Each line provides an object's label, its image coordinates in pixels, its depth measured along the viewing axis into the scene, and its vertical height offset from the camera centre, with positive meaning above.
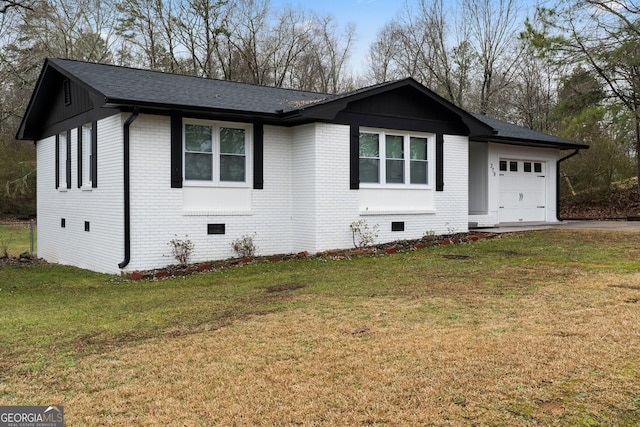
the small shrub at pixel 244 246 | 13.17 -0.81
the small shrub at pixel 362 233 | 13.78 -0.55
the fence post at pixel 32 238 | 17.08 -0.79
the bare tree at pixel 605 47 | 20.72 +5.90
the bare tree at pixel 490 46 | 35.06 +9.63
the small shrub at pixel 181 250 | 12.30 -0.82
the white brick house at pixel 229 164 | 12.04 +1.05
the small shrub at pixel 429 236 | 14.52 -0.66
